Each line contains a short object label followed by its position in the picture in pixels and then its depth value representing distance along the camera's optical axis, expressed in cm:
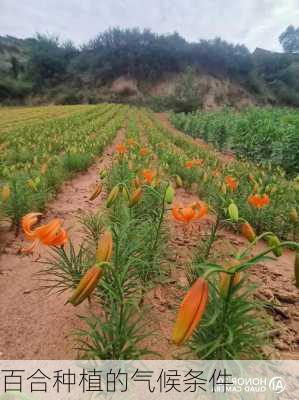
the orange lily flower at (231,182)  200
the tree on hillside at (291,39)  6184
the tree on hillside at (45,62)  3996
